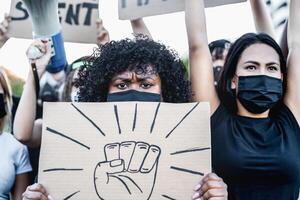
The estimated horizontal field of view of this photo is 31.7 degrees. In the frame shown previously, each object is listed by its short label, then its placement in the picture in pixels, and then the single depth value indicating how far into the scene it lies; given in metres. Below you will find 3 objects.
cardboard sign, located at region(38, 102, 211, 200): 1.87
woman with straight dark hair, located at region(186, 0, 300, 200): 2.19
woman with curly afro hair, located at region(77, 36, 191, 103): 2.11
